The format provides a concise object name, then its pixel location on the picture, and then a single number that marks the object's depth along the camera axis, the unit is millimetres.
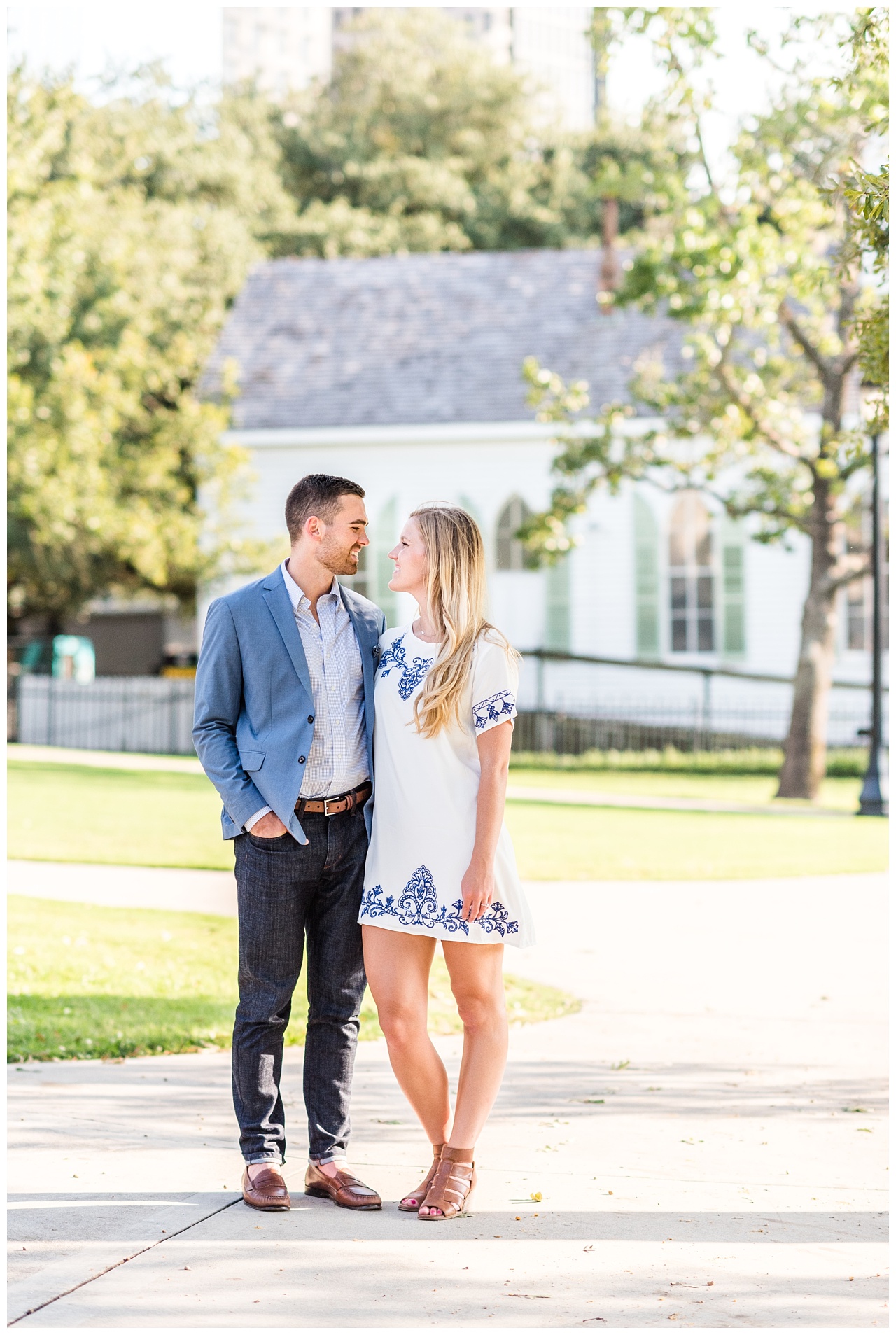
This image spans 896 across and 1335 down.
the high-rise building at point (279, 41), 100562
